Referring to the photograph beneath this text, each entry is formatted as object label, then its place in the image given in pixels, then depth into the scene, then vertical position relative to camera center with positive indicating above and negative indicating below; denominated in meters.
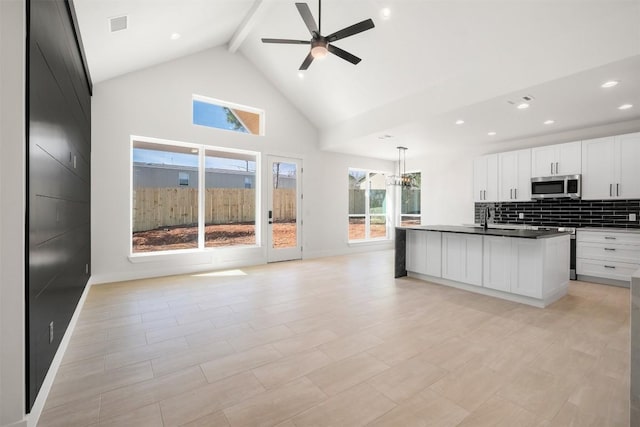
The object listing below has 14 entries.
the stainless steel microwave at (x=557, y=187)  5.07 +0.46
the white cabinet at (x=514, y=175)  5.70 +0.73
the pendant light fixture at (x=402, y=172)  6.24 +1.19
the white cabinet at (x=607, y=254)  4.44 -0.66
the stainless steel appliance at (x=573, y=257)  5.01 -0.77
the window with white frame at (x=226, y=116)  5.69 +1.97
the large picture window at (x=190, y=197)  5.19 +0.28
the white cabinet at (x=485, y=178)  6.18 +0.73
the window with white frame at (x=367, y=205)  8.24 +0.19
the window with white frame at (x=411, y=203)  8.46 +0.26
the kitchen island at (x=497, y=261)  3.56 -0.67
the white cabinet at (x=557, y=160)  5.10 +0.95
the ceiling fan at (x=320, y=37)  2.97 +1.87
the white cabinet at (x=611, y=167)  4.55 +0.73
